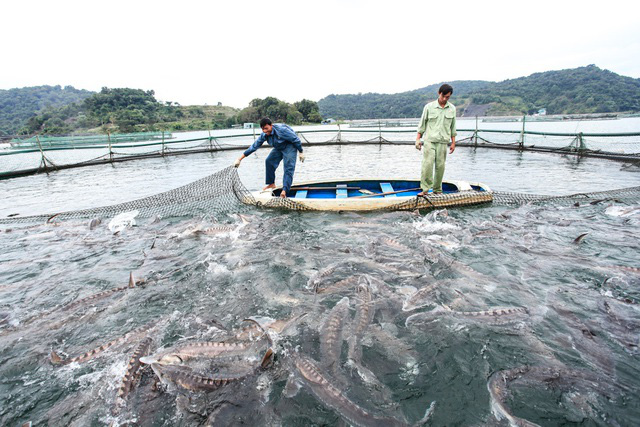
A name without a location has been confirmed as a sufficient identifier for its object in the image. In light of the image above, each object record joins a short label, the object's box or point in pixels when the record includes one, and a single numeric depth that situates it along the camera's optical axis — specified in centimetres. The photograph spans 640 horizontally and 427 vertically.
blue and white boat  787
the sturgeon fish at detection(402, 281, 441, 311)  408
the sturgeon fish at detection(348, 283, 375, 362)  336
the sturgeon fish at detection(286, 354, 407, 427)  252
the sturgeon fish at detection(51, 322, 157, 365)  332
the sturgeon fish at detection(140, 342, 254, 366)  307
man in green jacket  757
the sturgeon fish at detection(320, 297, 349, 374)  321
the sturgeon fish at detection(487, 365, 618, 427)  269
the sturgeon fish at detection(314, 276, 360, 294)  450
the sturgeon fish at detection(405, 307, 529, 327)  371
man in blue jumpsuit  823
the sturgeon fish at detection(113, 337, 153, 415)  280
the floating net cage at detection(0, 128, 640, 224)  800
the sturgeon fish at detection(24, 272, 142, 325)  414
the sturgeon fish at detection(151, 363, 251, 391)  288
